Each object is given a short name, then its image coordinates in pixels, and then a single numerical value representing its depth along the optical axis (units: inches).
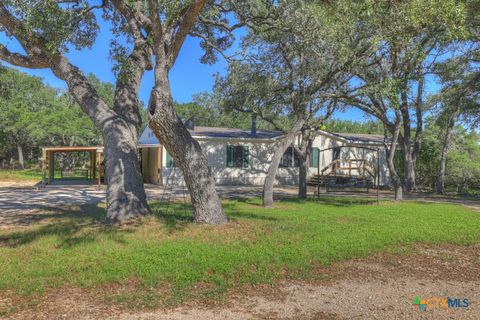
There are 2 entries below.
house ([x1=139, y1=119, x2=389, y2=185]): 786.8
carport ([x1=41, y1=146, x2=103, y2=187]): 714.2
